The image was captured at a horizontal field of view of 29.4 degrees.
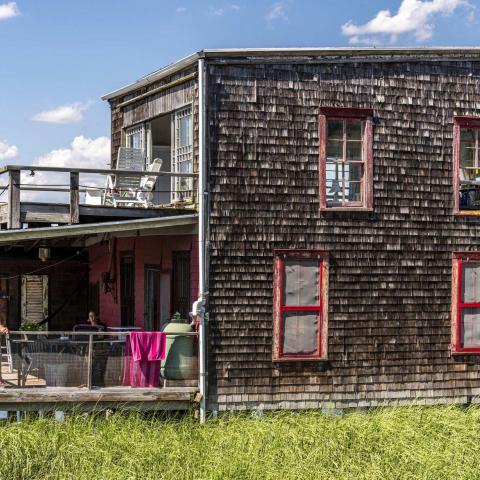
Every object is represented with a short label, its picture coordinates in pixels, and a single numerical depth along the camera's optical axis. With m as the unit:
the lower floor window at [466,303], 17.50
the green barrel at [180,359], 16.28
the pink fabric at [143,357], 15.84
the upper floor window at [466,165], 17.55
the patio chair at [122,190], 18.09
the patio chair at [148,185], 18.27
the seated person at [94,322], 18.64
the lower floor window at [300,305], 16.70
